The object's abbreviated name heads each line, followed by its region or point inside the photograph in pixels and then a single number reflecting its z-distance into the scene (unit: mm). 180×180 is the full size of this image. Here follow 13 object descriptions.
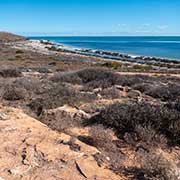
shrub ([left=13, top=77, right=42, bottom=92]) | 7378
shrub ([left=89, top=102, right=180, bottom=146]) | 3967
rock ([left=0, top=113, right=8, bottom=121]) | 4582
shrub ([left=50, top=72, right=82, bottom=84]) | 9479
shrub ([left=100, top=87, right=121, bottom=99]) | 6762
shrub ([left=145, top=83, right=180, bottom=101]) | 6788
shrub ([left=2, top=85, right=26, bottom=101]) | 6352
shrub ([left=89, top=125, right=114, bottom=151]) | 3607
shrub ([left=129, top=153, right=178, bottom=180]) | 2690
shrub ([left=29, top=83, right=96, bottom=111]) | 5448
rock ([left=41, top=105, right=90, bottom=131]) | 4524
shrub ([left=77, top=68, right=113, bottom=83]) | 10072
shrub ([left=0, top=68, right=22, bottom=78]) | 10895
